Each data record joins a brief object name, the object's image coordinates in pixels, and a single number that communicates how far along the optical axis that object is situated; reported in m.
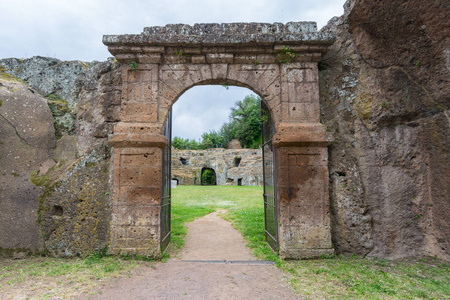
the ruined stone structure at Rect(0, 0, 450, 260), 3.96
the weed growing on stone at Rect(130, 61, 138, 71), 4.36
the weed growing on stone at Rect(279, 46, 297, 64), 4.33
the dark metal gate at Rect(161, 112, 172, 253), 4.45
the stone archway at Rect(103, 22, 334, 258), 4.13
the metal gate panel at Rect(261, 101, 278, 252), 4.62
